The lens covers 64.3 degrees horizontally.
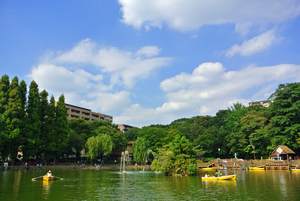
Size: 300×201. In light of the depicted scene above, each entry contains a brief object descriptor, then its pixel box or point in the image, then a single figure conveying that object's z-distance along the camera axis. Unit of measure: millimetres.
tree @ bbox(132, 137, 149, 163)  69319
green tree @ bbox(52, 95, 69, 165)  59375
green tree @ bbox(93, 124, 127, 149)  78988
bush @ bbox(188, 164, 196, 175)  37406
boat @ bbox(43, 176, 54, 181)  29389
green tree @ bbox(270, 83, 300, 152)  48656
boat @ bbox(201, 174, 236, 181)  29188
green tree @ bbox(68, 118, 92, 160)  68125
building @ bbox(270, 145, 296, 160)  47469
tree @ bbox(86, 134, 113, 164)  63750
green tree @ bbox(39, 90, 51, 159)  58388
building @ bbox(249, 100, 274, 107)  115331
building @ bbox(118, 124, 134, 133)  154250
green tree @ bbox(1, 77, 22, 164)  47125
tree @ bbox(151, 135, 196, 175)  37931
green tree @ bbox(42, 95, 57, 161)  57625
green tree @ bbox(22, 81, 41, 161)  51062
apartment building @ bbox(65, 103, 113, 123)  114469
